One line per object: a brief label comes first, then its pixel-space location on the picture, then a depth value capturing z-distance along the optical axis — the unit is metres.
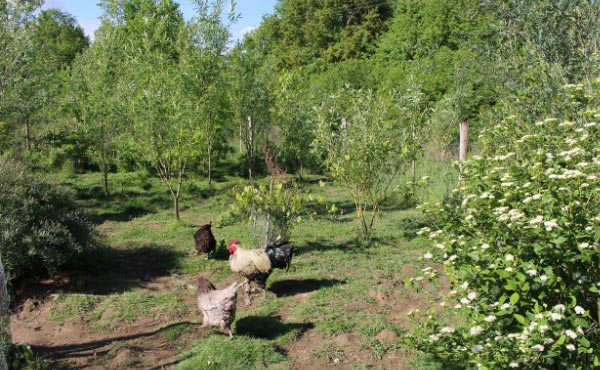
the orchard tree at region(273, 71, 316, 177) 20.75
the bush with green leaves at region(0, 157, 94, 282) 8.73
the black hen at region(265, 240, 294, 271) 8.74
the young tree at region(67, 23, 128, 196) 17.23
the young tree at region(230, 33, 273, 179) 19.03
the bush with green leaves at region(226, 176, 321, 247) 9.98
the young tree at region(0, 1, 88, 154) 14.74
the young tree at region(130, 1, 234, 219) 13.31
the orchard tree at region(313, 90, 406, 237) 11.41
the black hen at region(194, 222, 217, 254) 10.56
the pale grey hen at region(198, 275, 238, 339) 6.92
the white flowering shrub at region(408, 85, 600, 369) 3.40
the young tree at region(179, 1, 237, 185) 15.33
